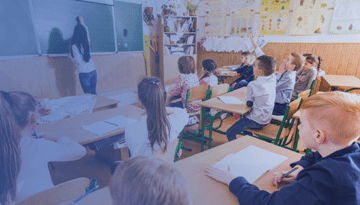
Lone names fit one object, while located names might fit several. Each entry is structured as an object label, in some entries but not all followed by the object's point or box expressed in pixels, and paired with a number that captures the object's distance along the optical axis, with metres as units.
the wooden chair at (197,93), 2.43
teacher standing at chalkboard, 3.17
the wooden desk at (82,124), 1.38
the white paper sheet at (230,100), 2.25
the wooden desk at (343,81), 3.17
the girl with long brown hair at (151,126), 1.24
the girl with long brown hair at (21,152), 0.91
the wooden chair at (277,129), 1.80
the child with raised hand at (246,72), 3.76
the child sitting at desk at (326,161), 0.59
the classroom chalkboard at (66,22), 3.05
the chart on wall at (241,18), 4.72
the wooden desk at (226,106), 2.03
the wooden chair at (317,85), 4.19
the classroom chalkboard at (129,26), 4.03
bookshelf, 4.84
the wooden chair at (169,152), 1.24
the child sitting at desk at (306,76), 3.07
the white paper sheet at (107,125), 1.46
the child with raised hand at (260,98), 1.98
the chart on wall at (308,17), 3.95
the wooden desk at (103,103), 2.14
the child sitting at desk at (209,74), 3.09
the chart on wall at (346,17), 3.68
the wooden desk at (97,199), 0.76
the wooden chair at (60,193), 0.67
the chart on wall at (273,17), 4.30
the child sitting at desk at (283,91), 2.54
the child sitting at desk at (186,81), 2.70
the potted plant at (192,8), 4.96
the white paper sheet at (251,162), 0.94
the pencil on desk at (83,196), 0.75
